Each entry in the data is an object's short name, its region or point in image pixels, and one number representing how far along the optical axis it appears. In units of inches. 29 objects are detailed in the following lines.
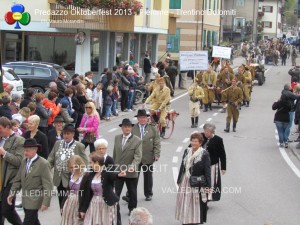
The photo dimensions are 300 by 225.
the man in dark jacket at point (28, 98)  633.6
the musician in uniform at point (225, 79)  1119.0
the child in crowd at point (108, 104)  966.4
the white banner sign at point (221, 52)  1402.6
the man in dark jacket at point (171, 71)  1274.6
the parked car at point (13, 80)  941.8
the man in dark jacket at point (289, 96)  800.5
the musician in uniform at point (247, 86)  1195.9
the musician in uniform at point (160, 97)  779.4
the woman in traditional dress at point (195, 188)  435.8
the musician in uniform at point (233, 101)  877.0
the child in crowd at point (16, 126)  476.4
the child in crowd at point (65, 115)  634.2
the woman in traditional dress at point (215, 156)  484.4
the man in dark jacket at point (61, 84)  801.4
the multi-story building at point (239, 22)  3481.1
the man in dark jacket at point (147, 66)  1395.2
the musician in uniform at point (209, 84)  1131.3
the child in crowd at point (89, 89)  864.9
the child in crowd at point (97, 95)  906.1
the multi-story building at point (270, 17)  4544.8
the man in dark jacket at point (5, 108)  580.1
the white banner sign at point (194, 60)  1116.5
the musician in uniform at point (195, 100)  933.2
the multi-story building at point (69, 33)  1207.6
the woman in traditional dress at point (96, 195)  380.8
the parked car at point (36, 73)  1082.1
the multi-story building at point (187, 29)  1988.1
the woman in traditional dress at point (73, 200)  386.9
